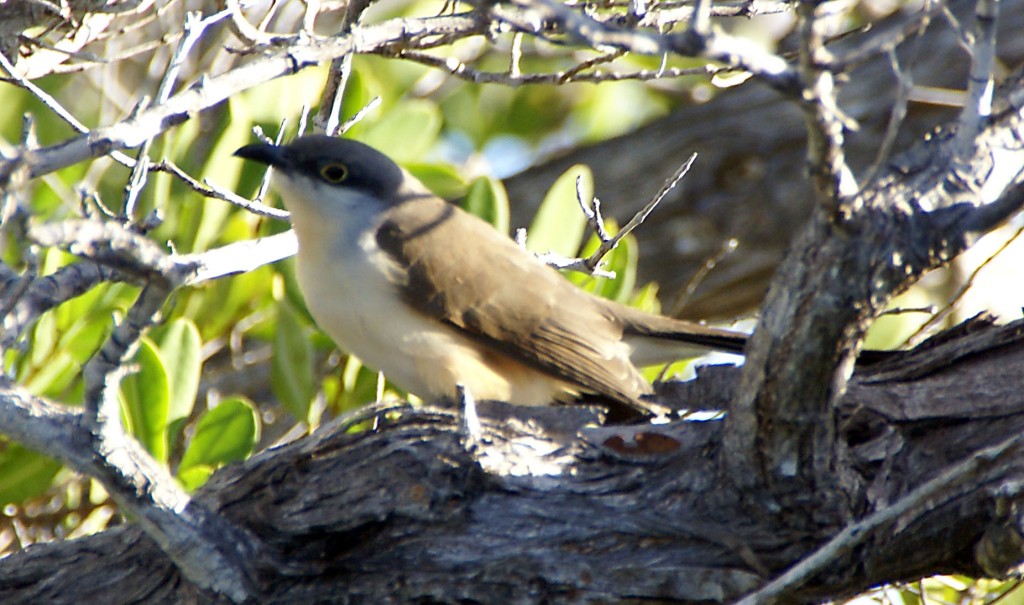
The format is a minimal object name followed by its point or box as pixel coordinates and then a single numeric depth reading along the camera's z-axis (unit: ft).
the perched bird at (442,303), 30.53
